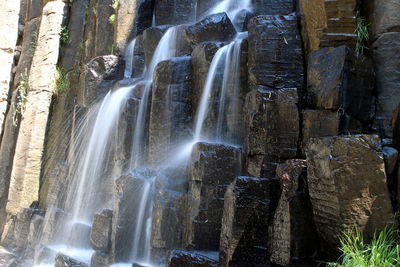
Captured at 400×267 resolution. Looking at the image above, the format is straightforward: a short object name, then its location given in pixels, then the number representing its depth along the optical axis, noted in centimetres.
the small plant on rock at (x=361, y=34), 445
